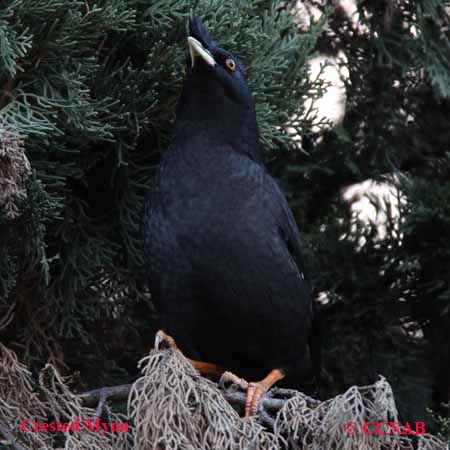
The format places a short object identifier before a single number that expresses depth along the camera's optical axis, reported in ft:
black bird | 21.67
